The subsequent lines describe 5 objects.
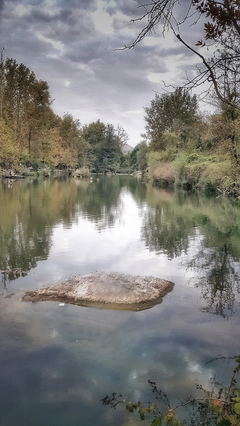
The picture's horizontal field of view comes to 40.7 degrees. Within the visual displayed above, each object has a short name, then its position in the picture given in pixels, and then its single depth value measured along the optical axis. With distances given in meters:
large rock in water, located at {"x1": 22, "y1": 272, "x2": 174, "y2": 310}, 6.36
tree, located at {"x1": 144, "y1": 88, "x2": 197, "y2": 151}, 45.46
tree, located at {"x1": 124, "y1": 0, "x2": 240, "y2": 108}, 3.28
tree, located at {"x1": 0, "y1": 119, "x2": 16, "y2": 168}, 38.78
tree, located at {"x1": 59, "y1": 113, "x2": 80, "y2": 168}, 70.31
